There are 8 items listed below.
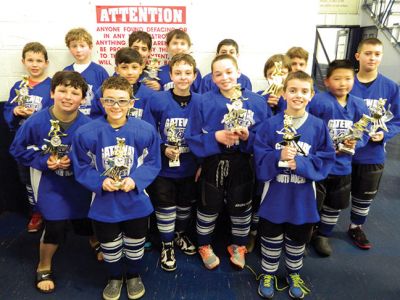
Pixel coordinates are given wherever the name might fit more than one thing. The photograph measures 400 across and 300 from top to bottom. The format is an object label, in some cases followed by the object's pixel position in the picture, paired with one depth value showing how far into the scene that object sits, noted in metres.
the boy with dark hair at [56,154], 1.99
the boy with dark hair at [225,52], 2.74
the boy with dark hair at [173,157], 2.25
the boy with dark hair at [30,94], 2.62
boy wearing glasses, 1.87
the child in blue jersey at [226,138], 2.09
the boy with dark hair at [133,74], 2.36
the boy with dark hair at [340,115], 2.21
